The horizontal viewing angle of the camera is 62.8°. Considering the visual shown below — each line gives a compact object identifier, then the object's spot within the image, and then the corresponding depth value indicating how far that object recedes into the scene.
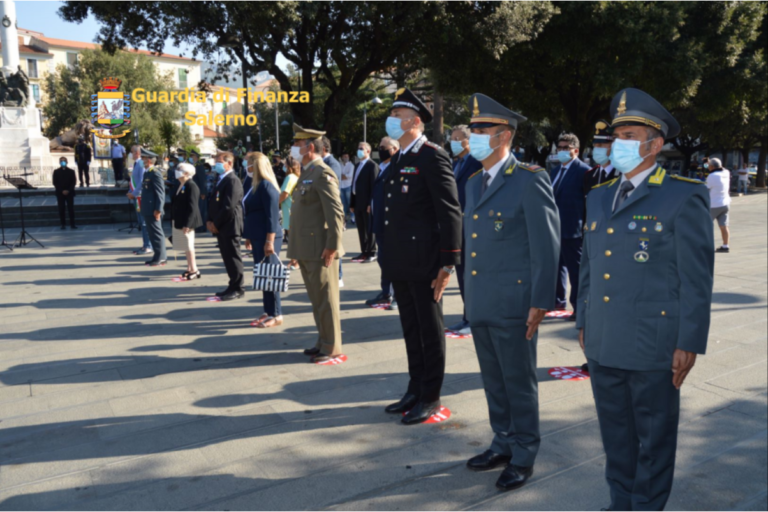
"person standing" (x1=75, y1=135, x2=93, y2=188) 24.50
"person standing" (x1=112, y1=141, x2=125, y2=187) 26.98
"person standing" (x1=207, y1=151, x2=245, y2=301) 8.25
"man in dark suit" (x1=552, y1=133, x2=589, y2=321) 7.12
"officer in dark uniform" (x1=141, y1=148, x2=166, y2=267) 11.65
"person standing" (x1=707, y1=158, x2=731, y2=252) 13.62
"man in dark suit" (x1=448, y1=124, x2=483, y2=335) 6.90
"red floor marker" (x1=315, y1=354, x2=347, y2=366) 5.99
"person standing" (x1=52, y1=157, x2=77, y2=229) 16.67
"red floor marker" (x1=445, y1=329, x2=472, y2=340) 6.84
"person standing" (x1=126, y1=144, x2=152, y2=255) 14.56
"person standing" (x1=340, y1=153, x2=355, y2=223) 16.66
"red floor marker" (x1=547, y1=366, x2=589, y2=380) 5.50
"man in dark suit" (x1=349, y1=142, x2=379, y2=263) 10.47
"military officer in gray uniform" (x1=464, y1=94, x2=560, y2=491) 3.55
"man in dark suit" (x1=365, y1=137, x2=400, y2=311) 7.26
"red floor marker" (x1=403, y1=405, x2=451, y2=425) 4.62
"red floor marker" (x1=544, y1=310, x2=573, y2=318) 7.60
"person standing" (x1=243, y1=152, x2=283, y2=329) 7.16
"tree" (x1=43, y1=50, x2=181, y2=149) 60.53
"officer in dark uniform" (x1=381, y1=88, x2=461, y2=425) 4.36
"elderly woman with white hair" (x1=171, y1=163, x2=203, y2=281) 9.75
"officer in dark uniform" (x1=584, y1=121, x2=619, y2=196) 5.71
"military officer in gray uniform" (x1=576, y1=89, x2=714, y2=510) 2.81
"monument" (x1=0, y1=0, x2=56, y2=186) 27.09
